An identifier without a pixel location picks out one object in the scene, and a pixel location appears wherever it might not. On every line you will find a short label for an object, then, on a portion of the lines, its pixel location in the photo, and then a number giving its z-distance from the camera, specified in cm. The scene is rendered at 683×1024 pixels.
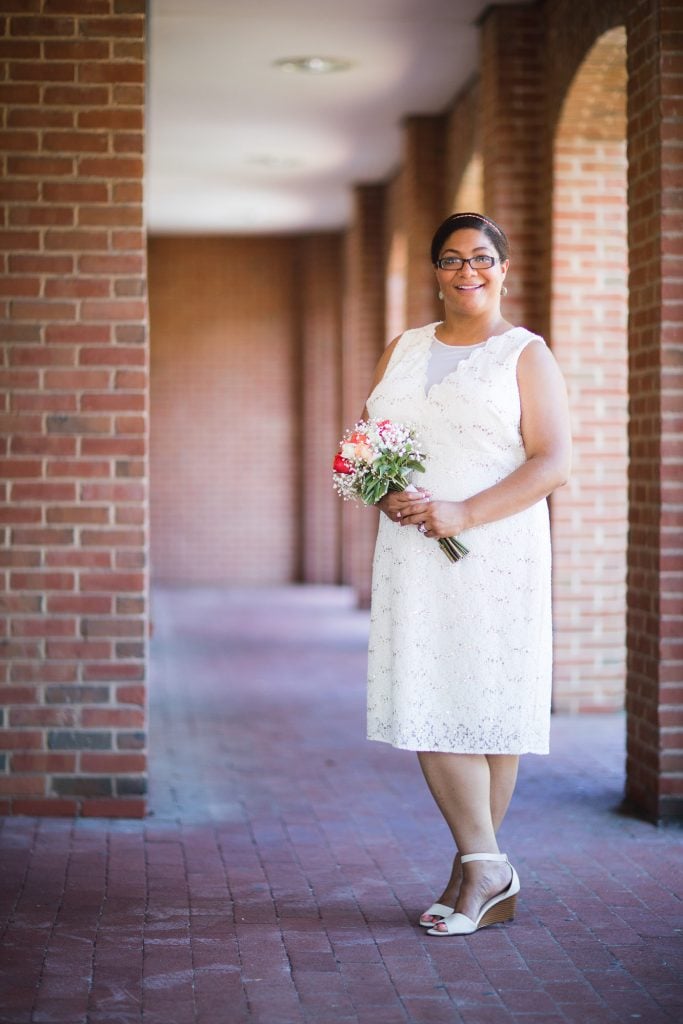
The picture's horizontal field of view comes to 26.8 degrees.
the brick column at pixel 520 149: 791
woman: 395
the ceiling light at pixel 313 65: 912
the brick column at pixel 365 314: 1369
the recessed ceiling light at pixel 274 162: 1244
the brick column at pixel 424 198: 1083
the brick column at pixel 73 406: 537
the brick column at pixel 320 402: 1672
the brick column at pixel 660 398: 530
